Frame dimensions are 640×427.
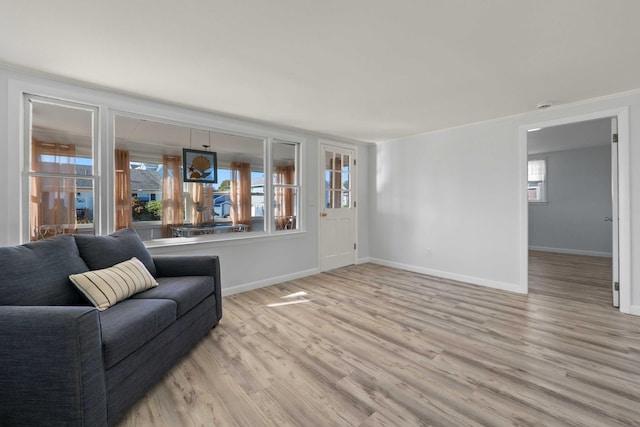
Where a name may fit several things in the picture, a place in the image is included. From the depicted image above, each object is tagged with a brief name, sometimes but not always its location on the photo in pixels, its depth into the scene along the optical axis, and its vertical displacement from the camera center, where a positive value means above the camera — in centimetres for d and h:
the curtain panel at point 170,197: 487 +25
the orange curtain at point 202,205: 492 +11
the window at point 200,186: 417 +43
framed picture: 359 +60
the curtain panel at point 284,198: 443 +21
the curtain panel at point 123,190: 397 +32
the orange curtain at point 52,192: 255 +18
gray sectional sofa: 127 -65
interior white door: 307 -7
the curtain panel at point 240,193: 500 +35
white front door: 482 +6
